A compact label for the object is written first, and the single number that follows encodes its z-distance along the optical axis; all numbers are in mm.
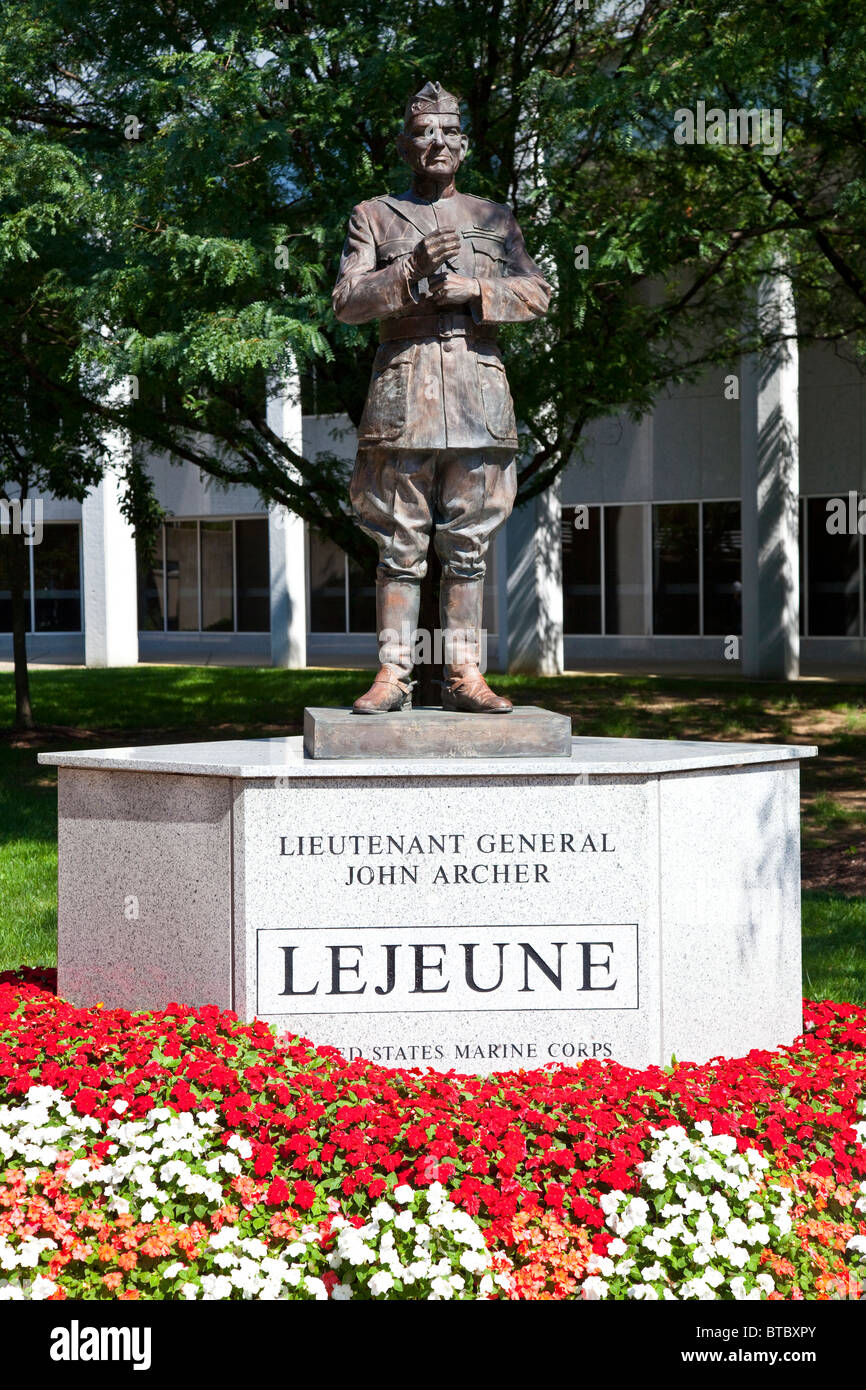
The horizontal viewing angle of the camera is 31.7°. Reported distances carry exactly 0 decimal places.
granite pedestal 5164
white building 21562
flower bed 3822
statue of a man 5852
